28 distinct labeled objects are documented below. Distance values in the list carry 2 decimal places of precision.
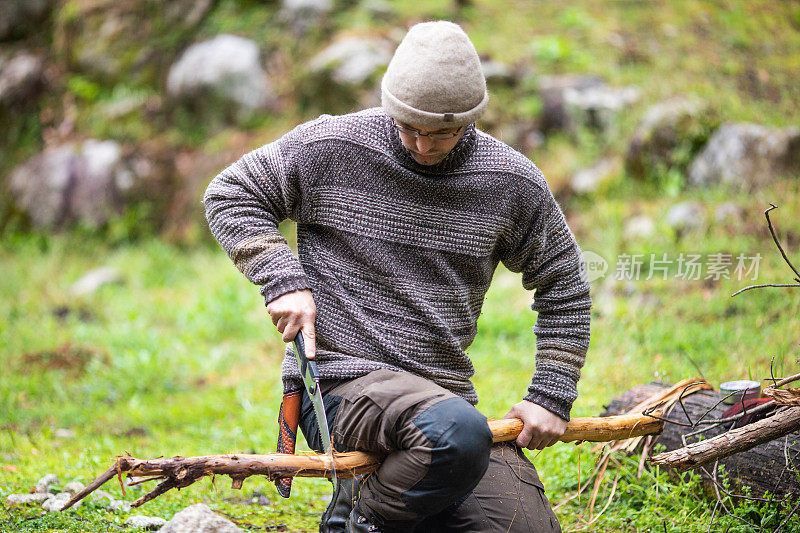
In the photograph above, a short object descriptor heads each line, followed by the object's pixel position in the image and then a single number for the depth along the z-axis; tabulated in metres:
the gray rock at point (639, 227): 12.11
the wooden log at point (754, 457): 5.56
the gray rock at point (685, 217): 11.80
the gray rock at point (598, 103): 14.35
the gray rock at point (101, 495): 5.99
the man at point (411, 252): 4.82
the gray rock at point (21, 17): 19.48
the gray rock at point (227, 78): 16.73
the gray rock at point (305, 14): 17.56
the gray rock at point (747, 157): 12.25
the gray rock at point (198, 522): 5.16
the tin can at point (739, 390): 5.82
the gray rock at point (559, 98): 14.77
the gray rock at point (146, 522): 5.52
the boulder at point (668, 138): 13.05
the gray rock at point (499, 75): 15.63
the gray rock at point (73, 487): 6.18
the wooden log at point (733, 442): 5.02
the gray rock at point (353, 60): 15.80
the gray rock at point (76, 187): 16.41
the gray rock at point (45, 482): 6.15
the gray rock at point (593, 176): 13.52
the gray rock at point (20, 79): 18.52
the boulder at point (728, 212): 11.70
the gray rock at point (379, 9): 17.31
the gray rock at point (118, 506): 5.81
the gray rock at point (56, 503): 5.69
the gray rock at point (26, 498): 5.79
